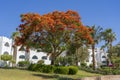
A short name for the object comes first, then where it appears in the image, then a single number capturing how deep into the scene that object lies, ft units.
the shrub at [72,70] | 46.94
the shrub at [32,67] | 45.49
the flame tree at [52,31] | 42.13
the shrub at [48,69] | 44.64
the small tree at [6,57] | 82.50
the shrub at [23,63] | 89.13
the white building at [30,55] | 89.94
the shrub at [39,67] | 45.04
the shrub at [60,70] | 45.14
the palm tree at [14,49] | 87.16
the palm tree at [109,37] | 80.55
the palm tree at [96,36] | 75.77
